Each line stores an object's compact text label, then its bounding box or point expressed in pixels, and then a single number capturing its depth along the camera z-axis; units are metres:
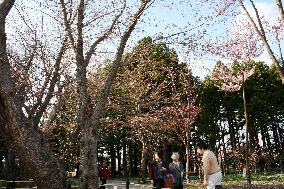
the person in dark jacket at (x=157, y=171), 8.39
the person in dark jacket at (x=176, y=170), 7.45
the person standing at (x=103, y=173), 14.03
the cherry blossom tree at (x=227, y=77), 19.95
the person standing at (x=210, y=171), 5.77
